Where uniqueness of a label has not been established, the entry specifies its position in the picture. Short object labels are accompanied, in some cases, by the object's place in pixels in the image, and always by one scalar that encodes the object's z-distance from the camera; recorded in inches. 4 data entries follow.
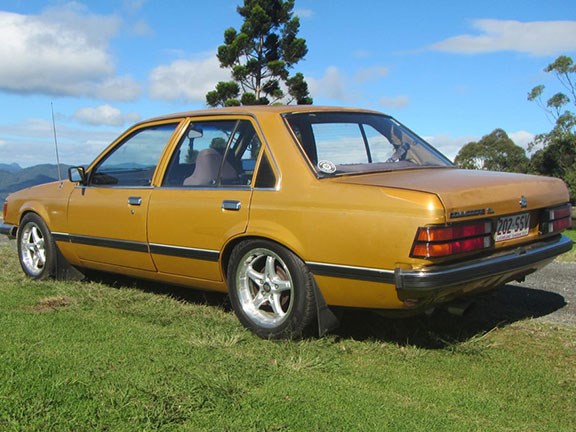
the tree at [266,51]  1252.5
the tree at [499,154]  2482.8
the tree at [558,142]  2151.8
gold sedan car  139.2
